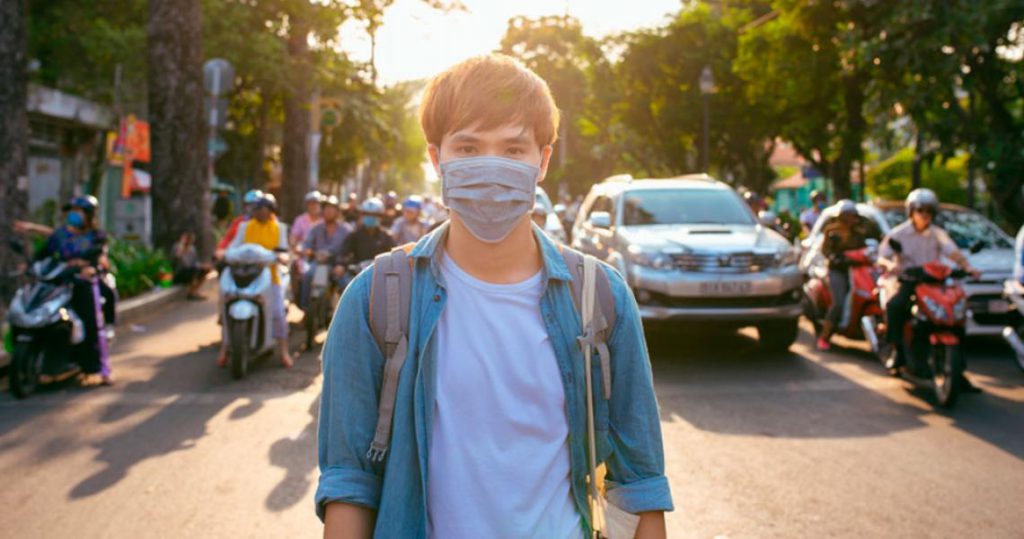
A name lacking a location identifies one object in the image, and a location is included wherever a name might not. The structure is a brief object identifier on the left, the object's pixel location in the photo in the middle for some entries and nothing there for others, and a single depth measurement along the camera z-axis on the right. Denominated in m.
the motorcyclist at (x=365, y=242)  11.70
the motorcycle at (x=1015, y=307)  9.07
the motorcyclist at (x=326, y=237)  12.05
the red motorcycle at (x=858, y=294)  10.63
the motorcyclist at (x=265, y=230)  10.75
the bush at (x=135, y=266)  15.34
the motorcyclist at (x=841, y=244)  11.29
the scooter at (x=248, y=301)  9.30
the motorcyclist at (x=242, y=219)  10.91
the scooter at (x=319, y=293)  11.65
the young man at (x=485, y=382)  1.95
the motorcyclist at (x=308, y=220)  13.77
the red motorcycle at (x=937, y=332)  7.79
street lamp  26.06
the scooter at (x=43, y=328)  8.20
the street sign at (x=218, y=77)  16.48
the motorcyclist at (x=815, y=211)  19.88
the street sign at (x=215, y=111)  16.62
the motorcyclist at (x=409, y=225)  12.88
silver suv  9.97
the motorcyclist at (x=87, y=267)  8.65
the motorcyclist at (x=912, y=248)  8.77
